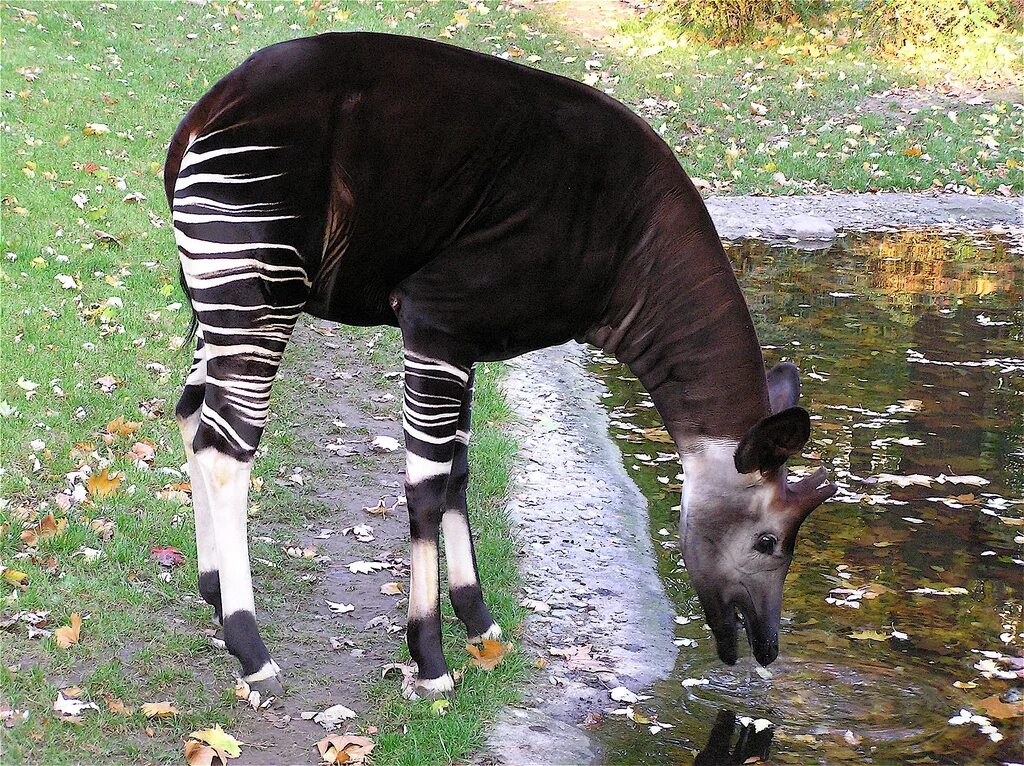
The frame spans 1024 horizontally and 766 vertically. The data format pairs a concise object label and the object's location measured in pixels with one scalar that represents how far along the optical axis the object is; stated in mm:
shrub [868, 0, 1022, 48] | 14539
